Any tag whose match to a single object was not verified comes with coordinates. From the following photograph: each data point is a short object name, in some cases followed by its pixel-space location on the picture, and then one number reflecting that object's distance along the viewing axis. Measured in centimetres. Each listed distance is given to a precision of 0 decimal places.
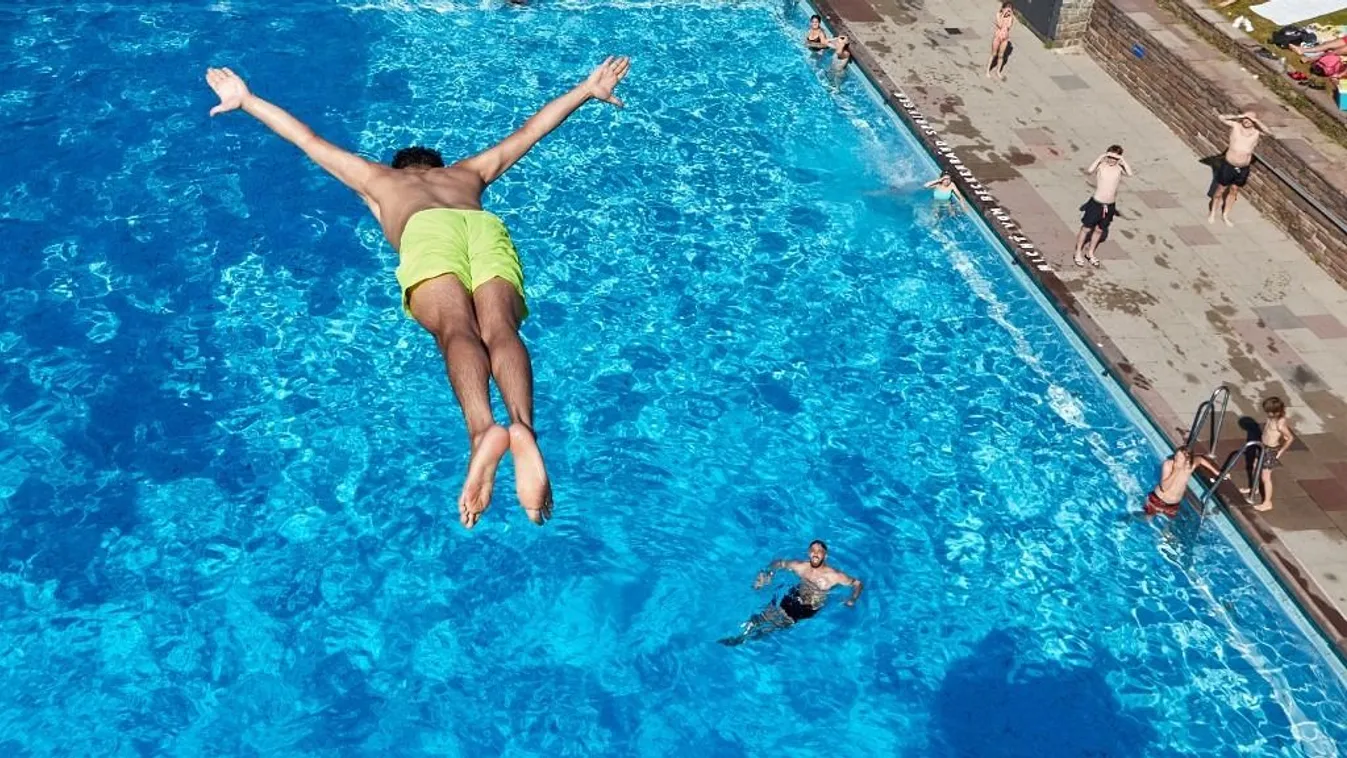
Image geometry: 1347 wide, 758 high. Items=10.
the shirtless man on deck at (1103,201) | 1609
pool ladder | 1257
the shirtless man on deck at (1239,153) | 1712
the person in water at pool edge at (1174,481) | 1274
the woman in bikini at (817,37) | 2191
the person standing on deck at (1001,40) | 2036
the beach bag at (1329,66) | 1881
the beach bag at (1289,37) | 1964
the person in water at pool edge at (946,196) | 1794
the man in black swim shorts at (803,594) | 1173
